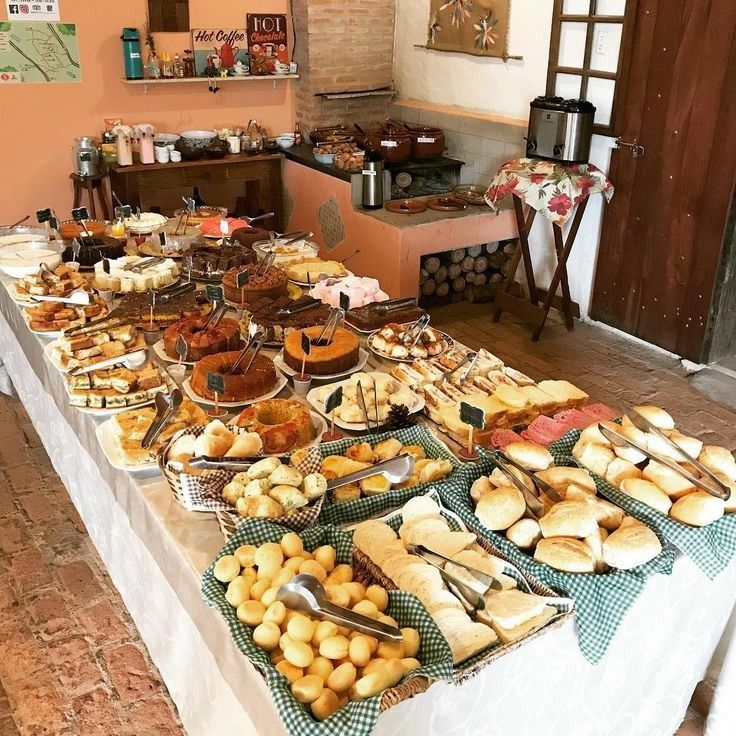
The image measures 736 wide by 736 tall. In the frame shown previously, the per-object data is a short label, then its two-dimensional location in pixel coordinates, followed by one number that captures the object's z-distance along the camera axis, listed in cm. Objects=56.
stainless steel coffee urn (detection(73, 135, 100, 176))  575
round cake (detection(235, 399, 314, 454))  207
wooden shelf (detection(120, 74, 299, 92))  589
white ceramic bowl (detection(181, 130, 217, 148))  610
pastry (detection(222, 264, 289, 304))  315
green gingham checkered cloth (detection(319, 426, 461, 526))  179
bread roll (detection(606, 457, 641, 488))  184
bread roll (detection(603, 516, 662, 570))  159
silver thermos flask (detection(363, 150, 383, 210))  523
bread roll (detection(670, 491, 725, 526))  168
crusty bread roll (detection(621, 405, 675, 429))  199
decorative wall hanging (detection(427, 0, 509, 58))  543
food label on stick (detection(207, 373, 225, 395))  217
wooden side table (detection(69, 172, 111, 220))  585
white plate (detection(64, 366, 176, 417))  230
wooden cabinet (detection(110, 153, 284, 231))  589
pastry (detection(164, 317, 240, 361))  262
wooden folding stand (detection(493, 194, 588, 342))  501
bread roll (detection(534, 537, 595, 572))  158
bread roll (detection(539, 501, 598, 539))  162
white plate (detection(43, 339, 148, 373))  239
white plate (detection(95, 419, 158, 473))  202
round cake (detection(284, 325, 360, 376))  255
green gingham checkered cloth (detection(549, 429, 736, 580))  168
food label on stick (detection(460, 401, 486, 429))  198
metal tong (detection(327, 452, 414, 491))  184
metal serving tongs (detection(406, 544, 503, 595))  151
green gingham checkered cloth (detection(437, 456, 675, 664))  156
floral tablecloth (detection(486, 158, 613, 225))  464
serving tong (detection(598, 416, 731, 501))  174
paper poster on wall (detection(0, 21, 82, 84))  552
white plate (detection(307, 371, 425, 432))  224
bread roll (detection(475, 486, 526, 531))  167
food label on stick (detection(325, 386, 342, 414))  216
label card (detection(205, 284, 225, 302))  279
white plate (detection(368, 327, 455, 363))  267
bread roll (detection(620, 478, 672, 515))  174
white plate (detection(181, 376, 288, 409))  237
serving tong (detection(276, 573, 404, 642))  137
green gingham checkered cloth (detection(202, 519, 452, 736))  123
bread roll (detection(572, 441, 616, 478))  187
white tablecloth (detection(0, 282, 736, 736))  151
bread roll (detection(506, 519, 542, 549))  167
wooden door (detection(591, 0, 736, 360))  417
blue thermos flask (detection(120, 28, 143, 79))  573
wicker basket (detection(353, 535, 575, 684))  140
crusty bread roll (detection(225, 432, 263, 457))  191
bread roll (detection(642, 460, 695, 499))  178
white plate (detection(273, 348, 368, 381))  256
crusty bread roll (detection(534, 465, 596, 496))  179
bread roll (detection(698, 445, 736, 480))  186
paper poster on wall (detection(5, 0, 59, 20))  546
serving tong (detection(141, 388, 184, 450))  207
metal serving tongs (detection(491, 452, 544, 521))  173
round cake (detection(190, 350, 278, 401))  237
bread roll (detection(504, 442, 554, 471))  188
